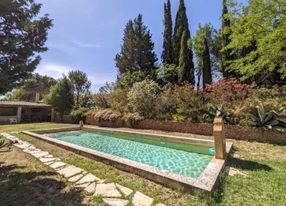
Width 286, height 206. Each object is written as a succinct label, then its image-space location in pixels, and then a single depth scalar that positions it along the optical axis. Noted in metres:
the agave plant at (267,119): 8.01
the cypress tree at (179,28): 20.70
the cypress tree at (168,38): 21.53
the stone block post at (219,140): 5.06
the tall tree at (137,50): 24.77
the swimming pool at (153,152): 3.75
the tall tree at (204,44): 18.59
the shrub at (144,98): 12.99
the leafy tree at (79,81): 26.50
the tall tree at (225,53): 15.93
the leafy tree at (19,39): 4.16
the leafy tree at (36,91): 37.44
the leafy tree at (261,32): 8.52
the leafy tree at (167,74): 20.08
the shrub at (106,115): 14.49
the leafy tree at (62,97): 20.41
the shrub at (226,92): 10.48
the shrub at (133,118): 13.00
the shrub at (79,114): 17.50
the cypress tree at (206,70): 17.75
